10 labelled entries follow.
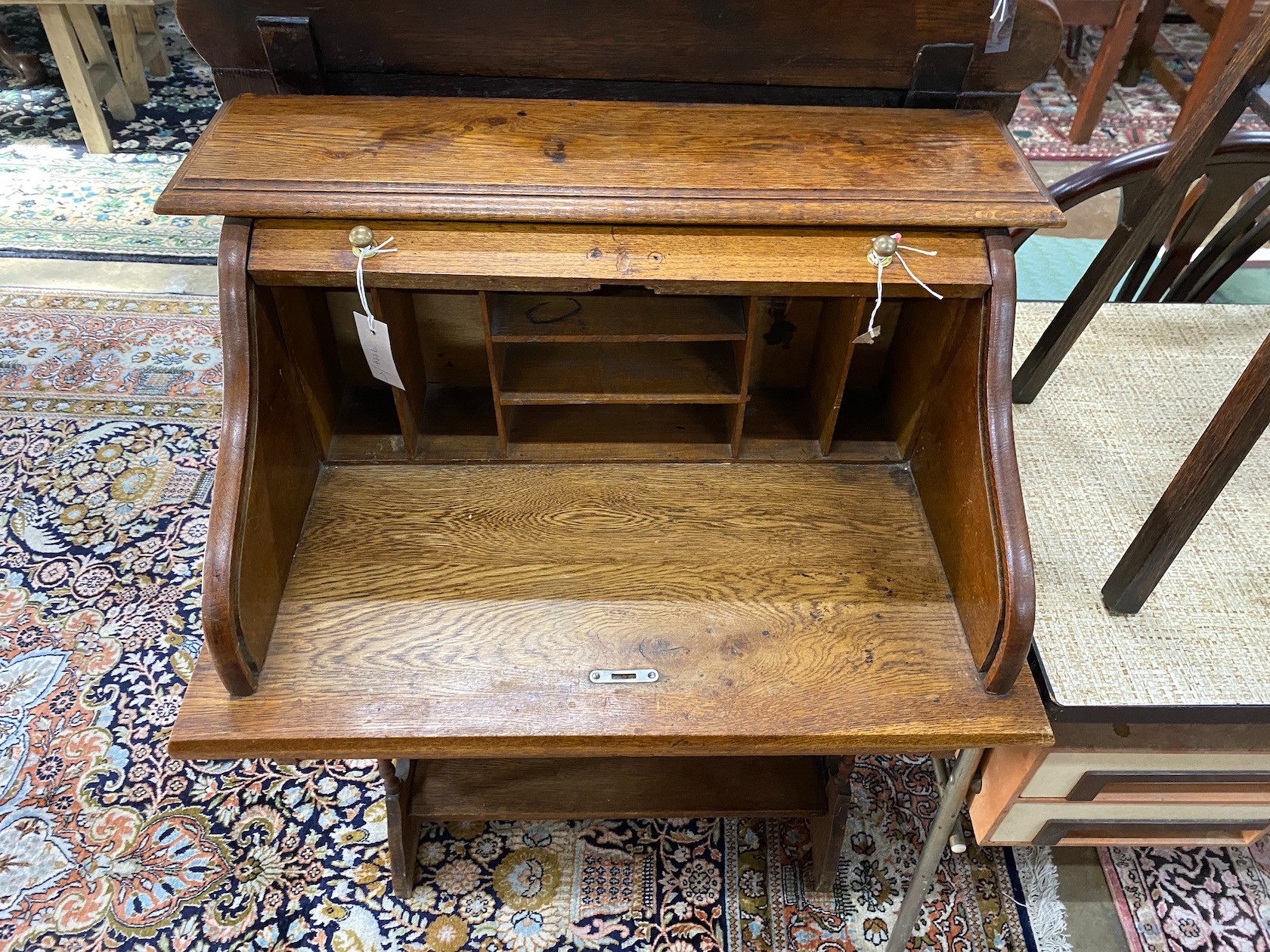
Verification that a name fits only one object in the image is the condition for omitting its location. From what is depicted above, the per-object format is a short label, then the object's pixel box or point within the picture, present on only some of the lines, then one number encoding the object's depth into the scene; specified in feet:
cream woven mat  3.90
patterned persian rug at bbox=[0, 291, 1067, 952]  4.96
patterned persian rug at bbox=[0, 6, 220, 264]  9.41
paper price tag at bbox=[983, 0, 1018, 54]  3.58
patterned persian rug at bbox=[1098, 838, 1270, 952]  5.02
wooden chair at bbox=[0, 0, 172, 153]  10.44
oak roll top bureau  3.33
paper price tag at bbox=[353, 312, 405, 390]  3.51
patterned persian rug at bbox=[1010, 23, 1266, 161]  11.35
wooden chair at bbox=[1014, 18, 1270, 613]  3.44
